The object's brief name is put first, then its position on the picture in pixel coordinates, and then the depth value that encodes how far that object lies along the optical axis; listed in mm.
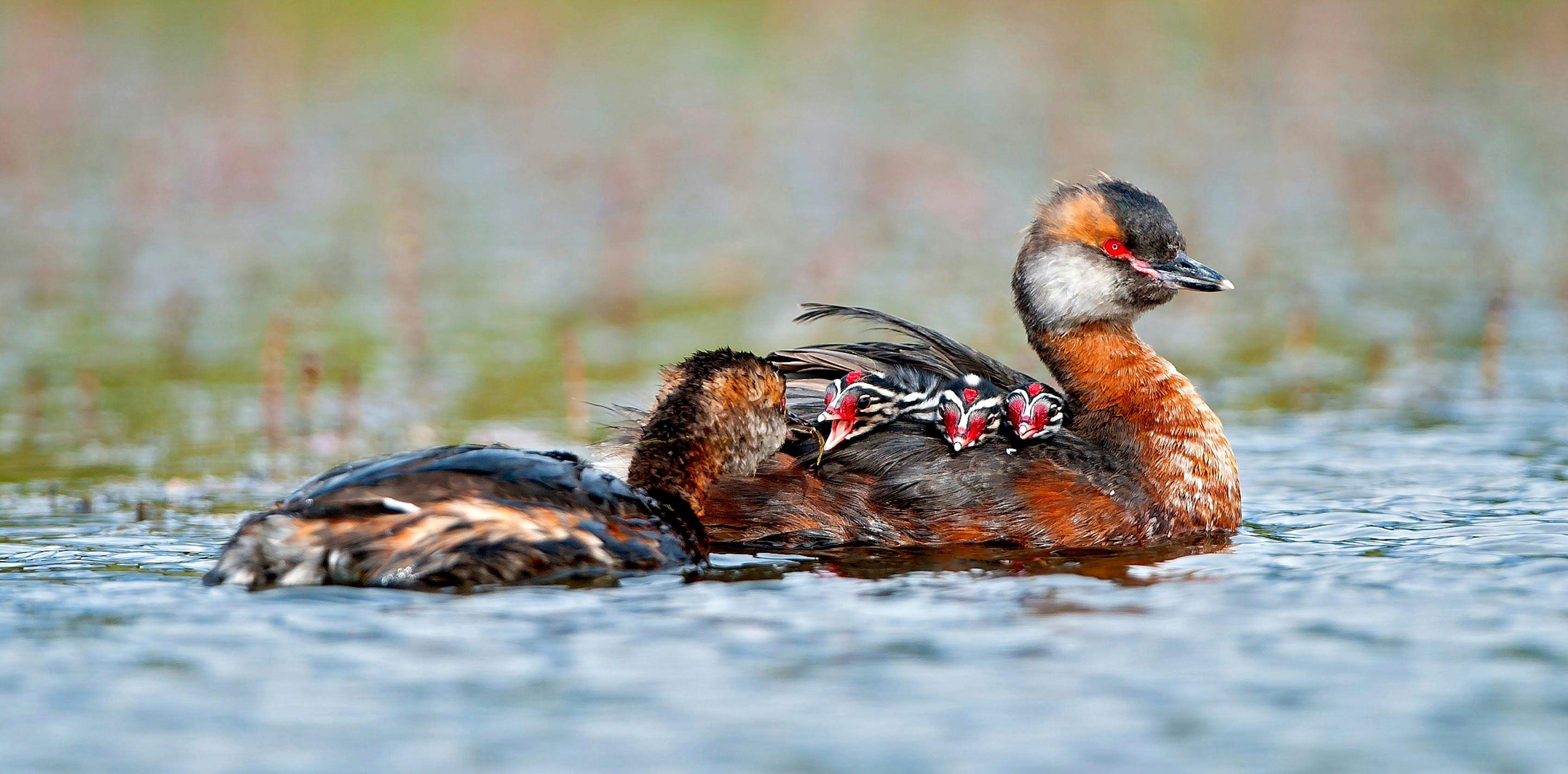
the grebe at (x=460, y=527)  11445
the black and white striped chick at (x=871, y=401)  13680
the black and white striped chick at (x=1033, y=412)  13883
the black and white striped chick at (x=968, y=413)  13664
